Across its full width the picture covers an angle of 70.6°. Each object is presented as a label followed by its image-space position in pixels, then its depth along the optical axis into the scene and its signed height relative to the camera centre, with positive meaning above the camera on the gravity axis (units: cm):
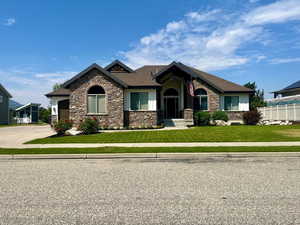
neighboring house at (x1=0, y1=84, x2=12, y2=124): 3653 +173
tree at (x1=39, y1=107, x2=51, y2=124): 3564 -22
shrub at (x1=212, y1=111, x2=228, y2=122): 2228 -26
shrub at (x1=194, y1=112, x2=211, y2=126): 2152 -44
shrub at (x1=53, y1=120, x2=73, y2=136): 1466 -81
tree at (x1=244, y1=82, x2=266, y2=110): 3575 +305
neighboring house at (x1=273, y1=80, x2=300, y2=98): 3575 +402
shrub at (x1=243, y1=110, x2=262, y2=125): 2256 -39
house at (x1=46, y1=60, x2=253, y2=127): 1934 +187
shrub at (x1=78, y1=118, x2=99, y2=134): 1573 -87
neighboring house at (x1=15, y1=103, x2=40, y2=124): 4138 +17
